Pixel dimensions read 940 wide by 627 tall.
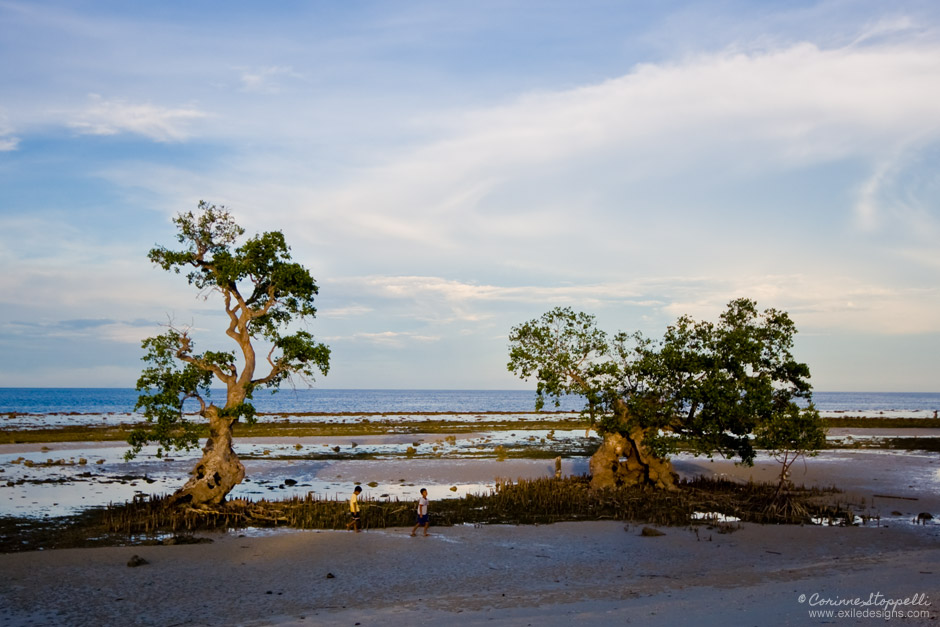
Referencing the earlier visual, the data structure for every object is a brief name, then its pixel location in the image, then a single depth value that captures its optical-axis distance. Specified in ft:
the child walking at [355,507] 81.58
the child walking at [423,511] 79.41
